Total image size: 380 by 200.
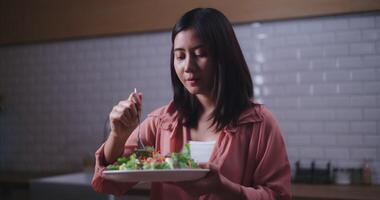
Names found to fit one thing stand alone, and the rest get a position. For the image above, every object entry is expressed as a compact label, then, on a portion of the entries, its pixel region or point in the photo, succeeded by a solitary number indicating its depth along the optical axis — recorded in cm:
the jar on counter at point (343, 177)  317
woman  129
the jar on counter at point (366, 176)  317
